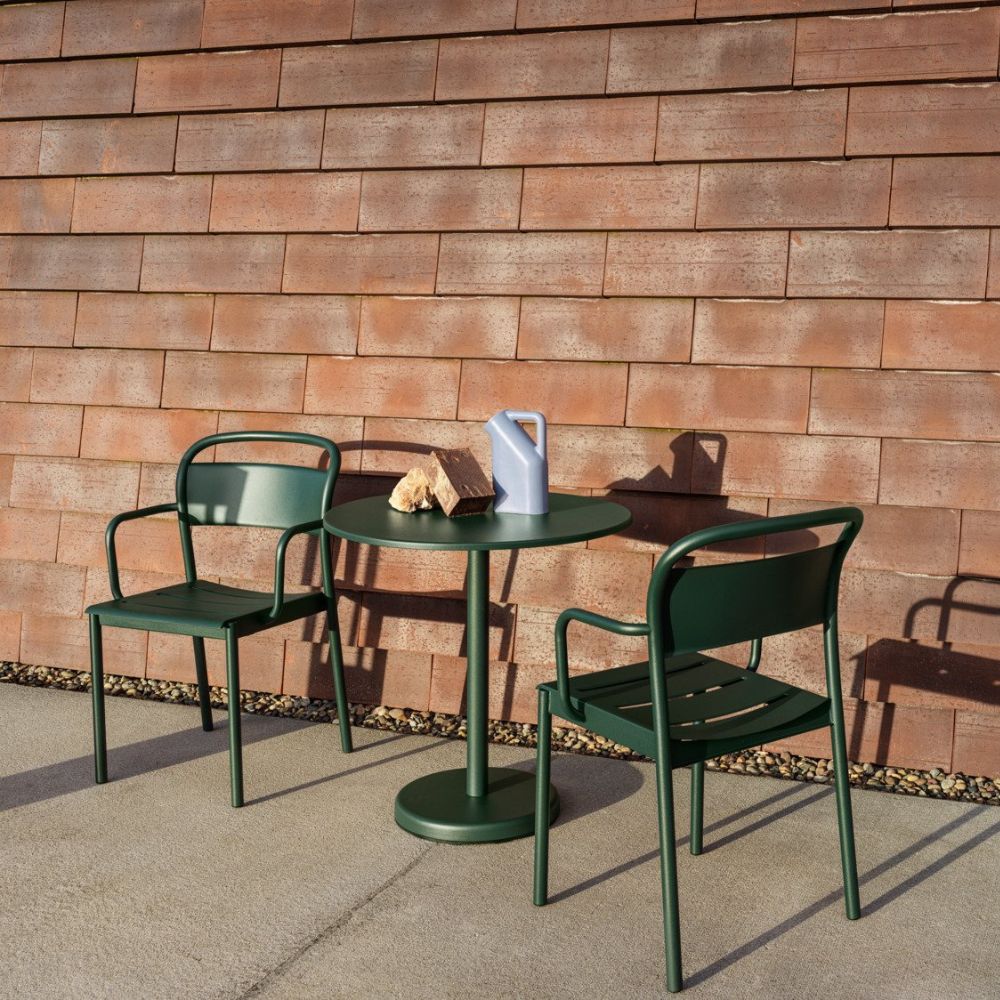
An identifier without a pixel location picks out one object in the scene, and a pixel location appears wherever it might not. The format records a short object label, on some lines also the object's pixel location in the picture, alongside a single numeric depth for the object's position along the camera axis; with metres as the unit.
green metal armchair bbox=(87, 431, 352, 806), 2.77
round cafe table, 2.47
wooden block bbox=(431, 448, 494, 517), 2.66
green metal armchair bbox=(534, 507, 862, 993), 1.95
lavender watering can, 2.69
